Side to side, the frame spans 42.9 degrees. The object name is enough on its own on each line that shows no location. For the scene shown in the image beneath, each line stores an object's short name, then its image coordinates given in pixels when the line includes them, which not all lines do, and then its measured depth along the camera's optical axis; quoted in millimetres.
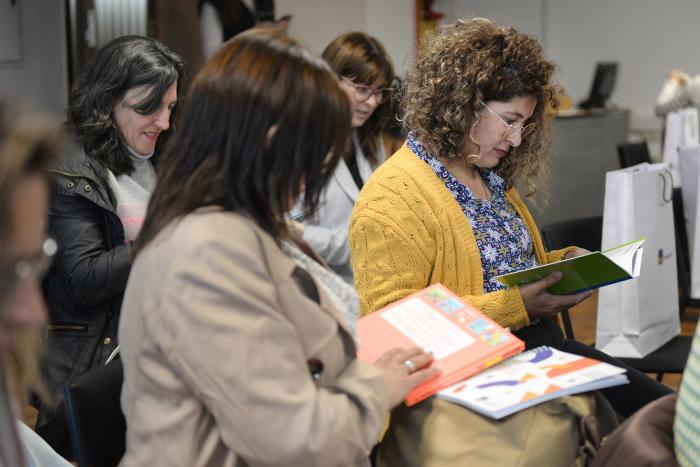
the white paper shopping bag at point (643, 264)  2637
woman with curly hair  2000
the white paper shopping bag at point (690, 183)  3643
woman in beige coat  1161
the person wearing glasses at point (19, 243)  861
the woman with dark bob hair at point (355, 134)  2842
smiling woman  2119
